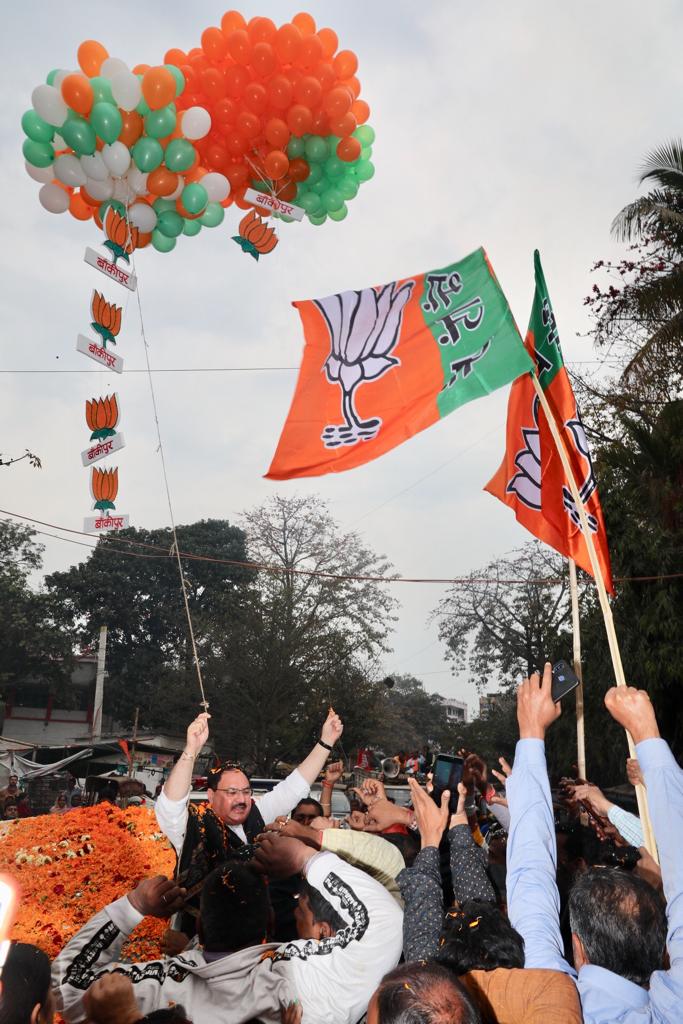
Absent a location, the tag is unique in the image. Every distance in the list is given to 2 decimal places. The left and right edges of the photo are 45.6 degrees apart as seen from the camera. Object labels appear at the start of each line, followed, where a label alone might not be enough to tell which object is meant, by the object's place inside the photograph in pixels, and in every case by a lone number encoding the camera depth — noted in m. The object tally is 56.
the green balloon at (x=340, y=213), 9.33
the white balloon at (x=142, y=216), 8.18
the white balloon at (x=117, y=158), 7.46
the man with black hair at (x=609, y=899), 1.98
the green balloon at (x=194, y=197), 8.07
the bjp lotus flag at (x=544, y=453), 5.58
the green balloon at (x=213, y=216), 8.50
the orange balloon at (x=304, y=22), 8.01
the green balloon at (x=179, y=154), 7.71
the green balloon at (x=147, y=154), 7.58
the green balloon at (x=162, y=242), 8.62
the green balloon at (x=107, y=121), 7.23
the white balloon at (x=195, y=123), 7.62
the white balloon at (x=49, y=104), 7.26
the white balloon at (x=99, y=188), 7.75
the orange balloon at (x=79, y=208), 8.44
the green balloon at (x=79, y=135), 7.37
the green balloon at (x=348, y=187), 9.02
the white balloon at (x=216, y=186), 8.20
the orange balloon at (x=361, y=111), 8.45
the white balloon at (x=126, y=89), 7.29
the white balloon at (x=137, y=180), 7.79
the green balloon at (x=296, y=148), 8.37
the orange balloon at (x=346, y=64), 8.14
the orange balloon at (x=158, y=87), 7.32
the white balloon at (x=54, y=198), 8.10
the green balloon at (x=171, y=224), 8.40
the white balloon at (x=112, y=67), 7.37
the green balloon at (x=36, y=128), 7.53
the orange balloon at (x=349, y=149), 8.50
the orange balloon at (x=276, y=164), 8.24
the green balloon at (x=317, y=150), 8.39
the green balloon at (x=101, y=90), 7.27
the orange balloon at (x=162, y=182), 7.89
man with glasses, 3.69
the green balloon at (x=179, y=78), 7.50
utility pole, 36.02
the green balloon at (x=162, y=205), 8.30
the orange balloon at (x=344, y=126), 8.20
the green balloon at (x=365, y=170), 8.98
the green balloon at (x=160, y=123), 7.46
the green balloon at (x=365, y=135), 8.73
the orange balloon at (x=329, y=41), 8.04
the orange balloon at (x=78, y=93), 7.21
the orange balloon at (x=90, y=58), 7.51
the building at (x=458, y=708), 89.16
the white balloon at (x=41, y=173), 7.89
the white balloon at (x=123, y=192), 7.88
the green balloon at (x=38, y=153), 7.64
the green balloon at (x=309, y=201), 9.06
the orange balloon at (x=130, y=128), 7.51
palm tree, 13.19
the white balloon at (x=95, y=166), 7.56
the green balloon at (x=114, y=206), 8.10
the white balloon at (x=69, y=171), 7.65
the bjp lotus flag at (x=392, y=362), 5.71
